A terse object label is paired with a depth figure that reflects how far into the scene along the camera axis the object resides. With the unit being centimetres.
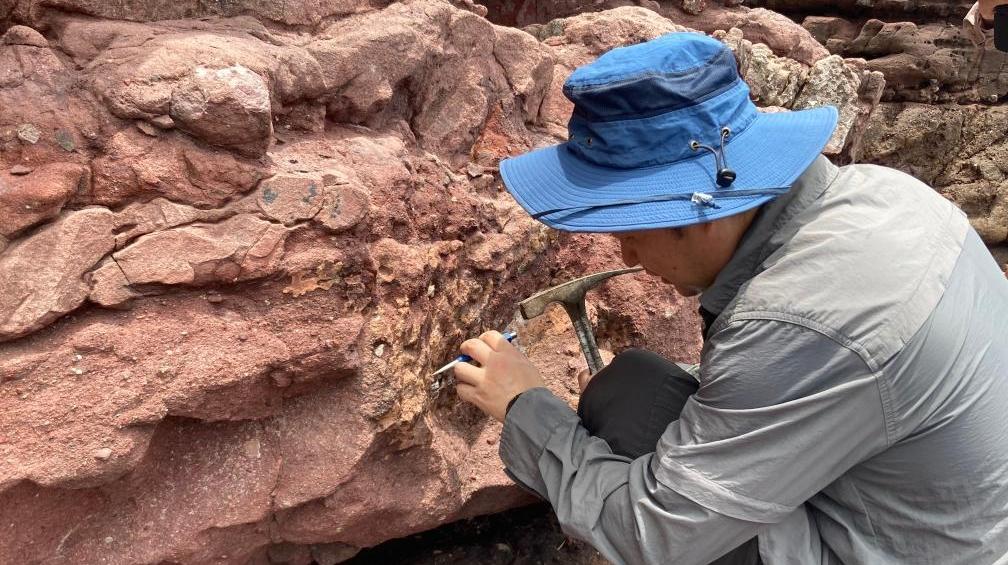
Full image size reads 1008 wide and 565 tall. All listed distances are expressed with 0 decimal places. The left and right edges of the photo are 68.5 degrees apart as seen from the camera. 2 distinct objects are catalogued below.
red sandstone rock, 154
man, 123
